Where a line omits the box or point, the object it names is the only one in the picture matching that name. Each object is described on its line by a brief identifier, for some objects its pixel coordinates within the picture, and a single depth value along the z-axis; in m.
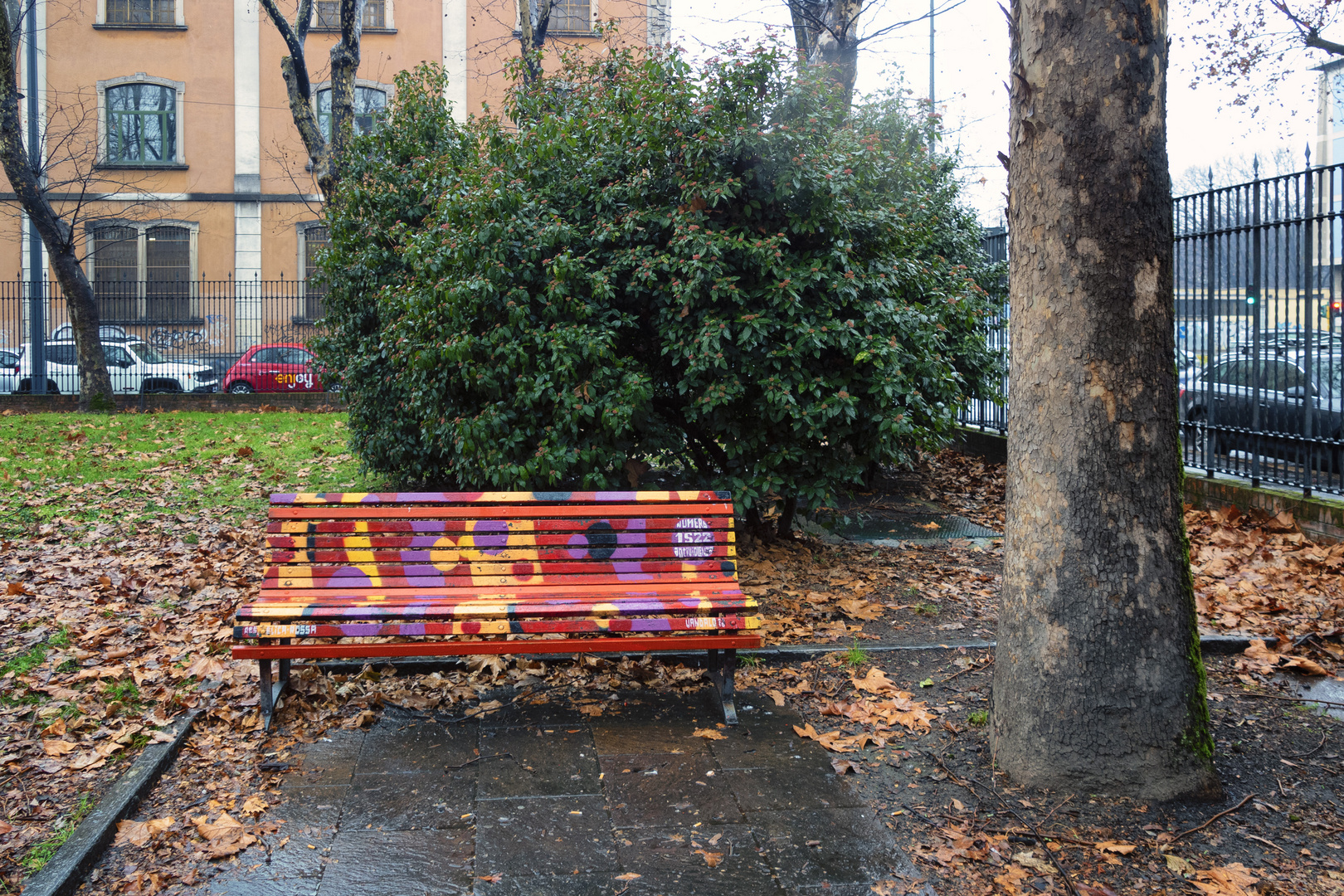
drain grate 8.23
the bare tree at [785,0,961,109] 13.16
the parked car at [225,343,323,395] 20.81
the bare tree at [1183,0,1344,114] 13.07
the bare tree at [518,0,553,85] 14.76
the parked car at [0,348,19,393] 19.70
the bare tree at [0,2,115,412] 17.17
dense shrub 5.97
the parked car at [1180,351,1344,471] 7.45
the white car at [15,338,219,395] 19.81
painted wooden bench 4.00
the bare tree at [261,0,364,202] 12.18
